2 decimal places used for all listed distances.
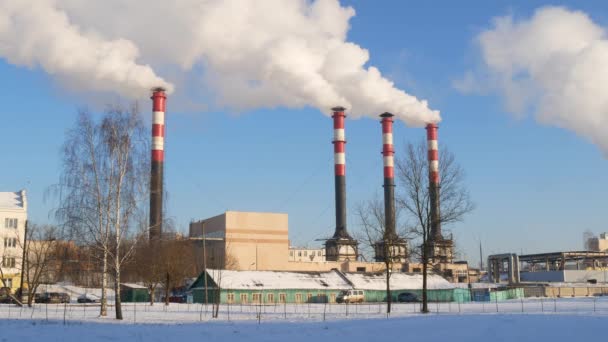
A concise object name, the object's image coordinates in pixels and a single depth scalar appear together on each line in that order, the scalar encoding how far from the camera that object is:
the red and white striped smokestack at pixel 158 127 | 74.69
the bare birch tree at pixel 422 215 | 34.94
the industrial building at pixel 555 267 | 94.19
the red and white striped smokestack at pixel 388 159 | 91.69
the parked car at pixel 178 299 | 57.61
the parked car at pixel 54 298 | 53.69
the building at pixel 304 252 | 155.29
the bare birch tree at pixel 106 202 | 29.67
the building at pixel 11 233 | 66.25
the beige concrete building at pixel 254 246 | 89.62
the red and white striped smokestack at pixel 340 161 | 89.81
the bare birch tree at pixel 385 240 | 38.41
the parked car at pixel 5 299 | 50.76
